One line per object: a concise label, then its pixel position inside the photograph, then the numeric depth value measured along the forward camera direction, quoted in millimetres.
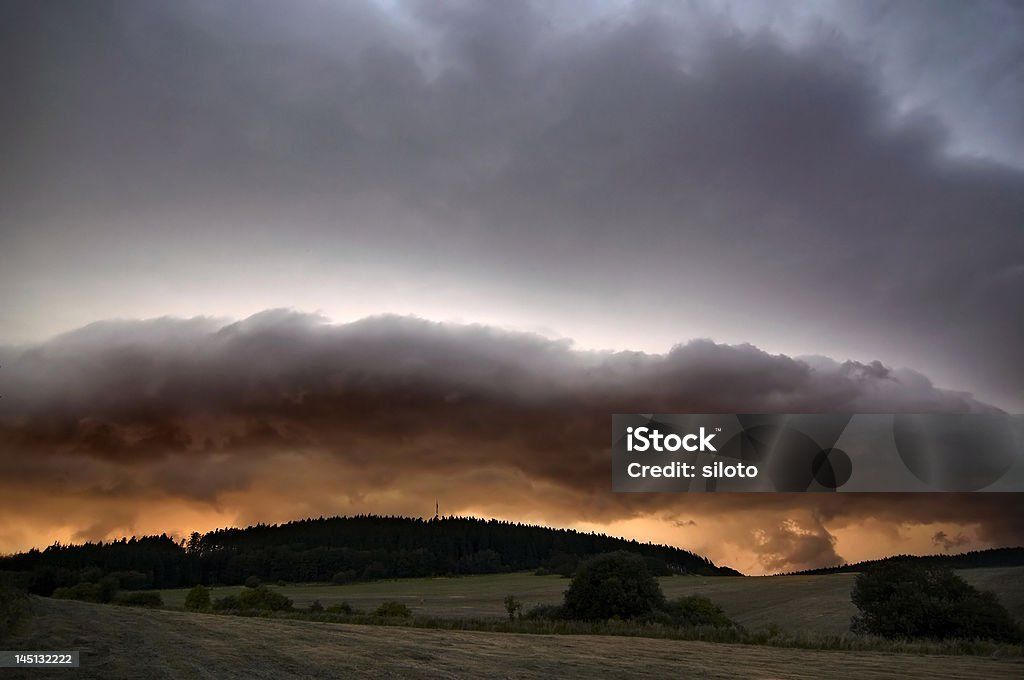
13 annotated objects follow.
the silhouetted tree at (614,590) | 46250
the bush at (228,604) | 69612
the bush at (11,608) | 24409
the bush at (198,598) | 77750
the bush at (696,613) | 47156
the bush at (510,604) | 48547
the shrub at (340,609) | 59241
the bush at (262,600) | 68312
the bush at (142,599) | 81512
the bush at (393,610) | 57244
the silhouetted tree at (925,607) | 38031
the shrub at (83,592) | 85625
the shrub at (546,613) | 48153
